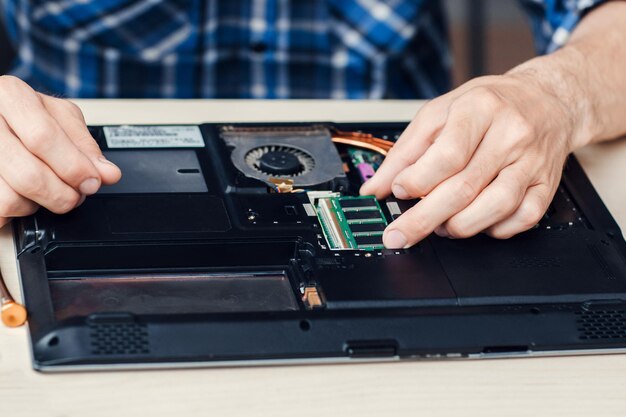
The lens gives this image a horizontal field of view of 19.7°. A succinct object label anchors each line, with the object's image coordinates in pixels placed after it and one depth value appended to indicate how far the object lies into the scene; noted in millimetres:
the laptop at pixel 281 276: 1110
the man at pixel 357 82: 1185
